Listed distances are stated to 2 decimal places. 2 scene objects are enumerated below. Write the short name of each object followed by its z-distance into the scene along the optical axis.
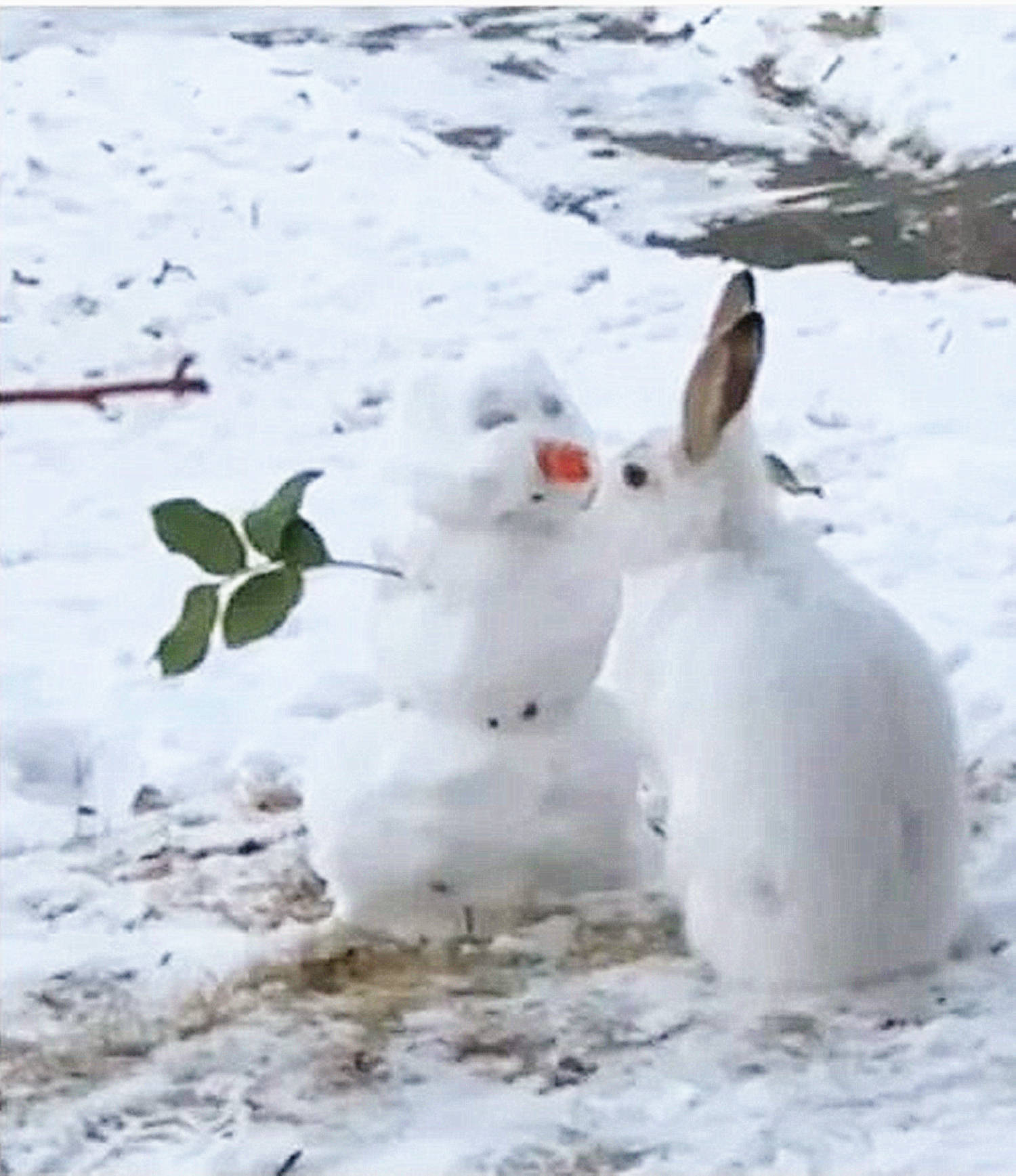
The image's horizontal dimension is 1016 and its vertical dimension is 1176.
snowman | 3.16
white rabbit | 2.96
